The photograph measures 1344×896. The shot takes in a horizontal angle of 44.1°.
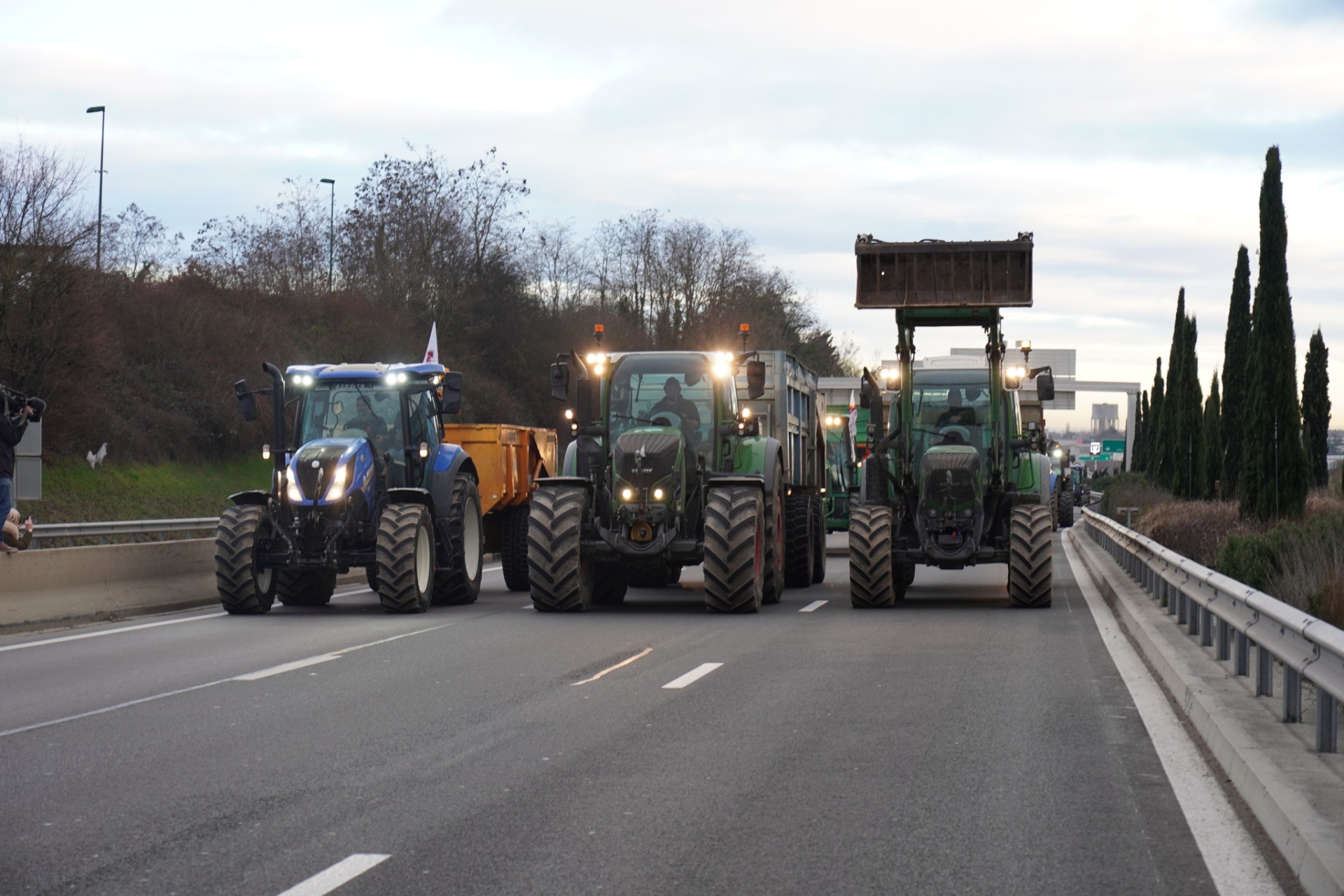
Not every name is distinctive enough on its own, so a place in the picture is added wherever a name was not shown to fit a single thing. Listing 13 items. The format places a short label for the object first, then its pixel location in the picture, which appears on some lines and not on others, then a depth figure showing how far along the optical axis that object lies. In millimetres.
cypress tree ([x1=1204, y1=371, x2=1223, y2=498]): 50406
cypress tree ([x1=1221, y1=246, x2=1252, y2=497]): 46094
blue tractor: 18234
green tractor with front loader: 19141
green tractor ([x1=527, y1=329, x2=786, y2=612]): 18016
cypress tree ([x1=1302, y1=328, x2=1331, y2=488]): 58281
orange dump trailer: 23609
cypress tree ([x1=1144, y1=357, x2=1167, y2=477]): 74062
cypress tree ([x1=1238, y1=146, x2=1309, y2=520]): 32438
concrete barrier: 17062
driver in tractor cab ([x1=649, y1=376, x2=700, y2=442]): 19406
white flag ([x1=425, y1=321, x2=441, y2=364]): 29734
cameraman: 15750
